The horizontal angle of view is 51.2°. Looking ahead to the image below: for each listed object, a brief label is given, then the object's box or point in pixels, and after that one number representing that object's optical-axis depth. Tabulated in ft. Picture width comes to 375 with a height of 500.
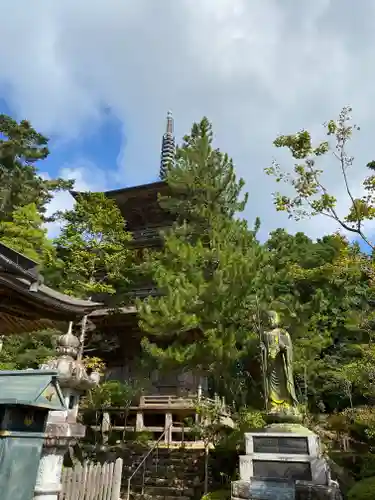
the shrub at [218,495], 28.84
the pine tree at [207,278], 35.68
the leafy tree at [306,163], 28.07
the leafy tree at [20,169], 72.52
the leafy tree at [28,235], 50.01
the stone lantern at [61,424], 13.87
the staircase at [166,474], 37.01
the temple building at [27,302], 13.25
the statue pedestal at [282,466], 21.26
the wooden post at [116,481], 21.36
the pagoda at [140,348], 48.60
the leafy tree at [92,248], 49.60
